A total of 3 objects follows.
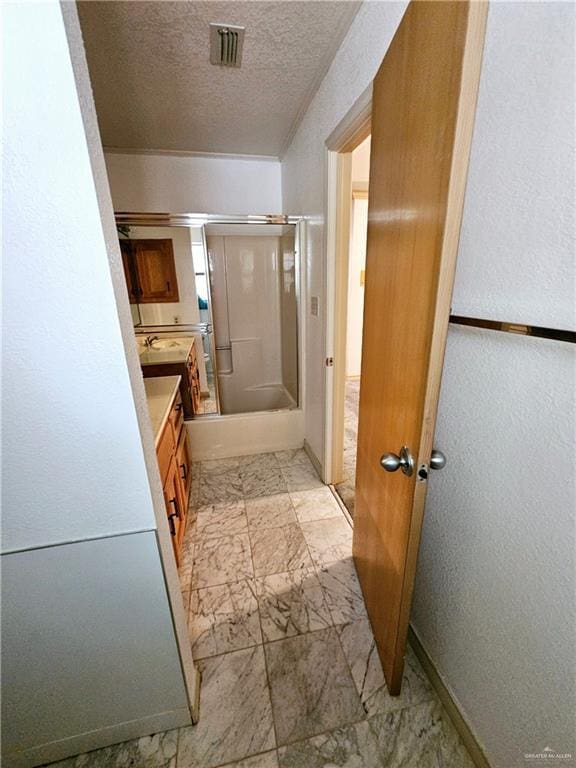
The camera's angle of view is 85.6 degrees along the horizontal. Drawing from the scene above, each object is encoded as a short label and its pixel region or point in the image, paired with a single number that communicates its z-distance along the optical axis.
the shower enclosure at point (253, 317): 2.82
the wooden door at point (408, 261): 0.62
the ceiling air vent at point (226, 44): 1.33
